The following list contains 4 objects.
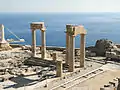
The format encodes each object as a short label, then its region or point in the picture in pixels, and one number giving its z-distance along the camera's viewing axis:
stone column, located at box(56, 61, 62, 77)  25.05
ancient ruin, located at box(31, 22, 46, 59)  32.44
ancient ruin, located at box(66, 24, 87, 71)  26.52
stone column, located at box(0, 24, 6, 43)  42.02
